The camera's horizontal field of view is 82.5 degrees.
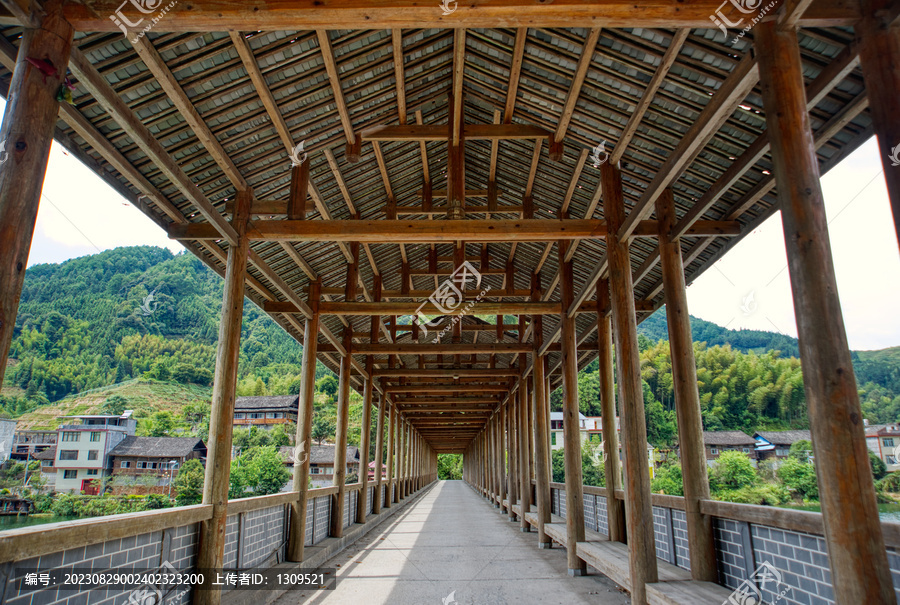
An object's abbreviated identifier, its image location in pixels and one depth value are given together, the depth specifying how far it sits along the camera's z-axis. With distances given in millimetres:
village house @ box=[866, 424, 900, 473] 35594
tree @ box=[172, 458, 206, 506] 38434
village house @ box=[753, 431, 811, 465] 47344
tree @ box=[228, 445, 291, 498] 45656
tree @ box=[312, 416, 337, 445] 61725
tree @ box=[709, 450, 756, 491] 42719
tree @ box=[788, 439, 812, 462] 44406
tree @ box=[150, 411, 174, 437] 54219
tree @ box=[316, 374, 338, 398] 66375
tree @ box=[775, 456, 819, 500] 40394
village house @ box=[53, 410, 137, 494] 39775
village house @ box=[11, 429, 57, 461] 44750
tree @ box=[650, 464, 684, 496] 40219
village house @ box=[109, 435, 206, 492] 42031
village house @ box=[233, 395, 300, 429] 61062
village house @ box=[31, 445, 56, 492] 43656
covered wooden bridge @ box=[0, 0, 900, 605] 2965
